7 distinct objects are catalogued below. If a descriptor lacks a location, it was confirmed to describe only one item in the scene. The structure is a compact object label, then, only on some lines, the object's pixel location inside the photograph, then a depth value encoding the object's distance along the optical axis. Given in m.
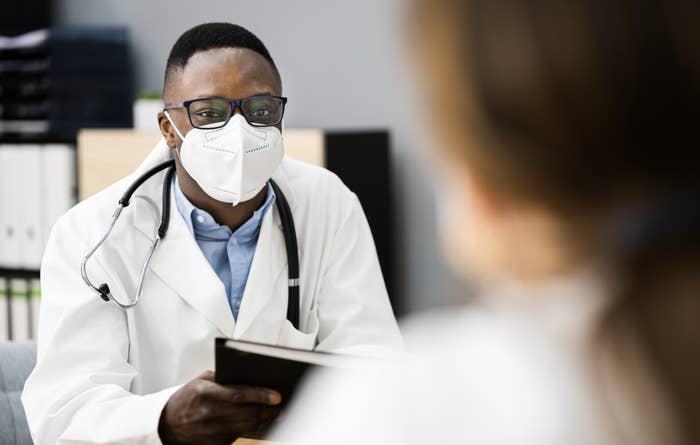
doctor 1.43
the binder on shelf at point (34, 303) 3.16
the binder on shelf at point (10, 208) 3.32
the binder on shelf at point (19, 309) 3.16
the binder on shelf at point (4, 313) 3.18
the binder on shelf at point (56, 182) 3.26
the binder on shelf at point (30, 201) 3.29
